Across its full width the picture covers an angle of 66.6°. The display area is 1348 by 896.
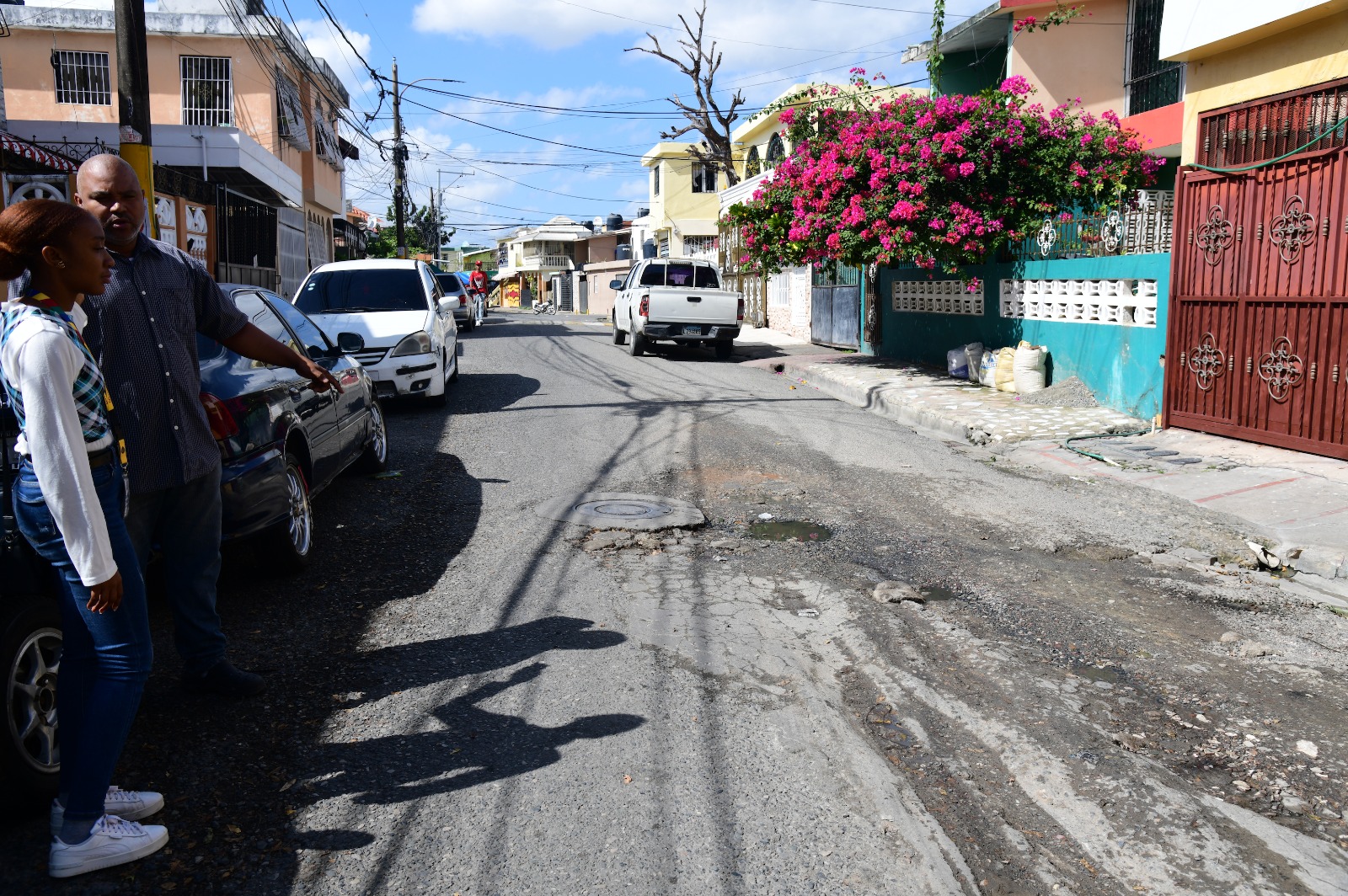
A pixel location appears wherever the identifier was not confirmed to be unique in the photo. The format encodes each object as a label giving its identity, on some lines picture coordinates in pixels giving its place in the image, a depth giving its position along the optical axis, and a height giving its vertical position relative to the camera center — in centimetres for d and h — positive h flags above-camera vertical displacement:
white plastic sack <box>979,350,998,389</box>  1382 -81
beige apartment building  1948 +524
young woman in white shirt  264 -53
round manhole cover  664 -133
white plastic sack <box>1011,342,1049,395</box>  1294 -73
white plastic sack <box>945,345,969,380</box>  1478 -77
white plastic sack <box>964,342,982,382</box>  1441 -64
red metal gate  818 +21
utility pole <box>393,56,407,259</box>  3612 +511
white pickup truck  1880 -6
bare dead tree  3500 +689
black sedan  473 -64
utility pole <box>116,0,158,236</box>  895 +197
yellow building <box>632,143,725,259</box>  4603 +511
